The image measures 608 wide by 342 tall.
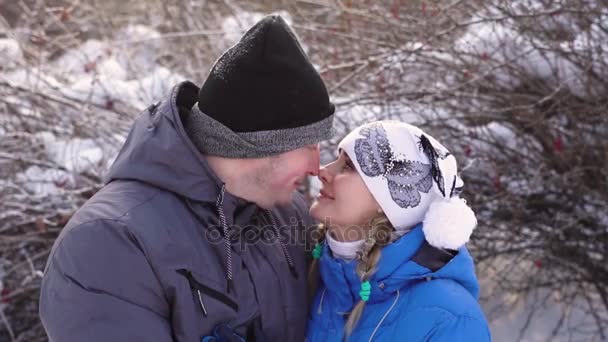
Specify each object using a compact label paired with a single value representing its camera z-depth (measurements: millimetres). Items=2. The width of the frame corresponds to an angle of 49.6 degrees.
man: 1901
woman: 2201
